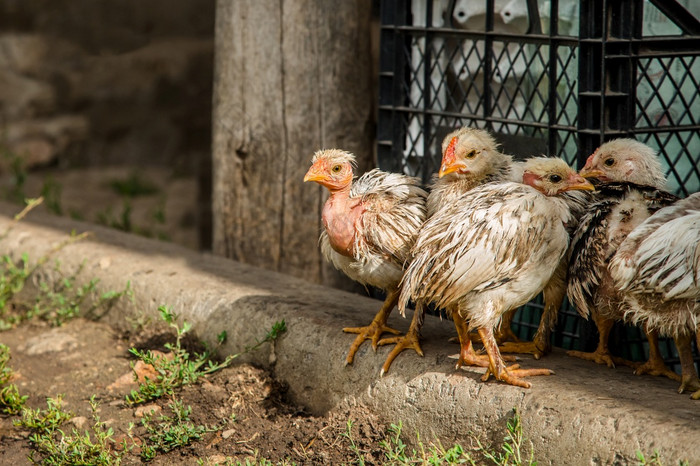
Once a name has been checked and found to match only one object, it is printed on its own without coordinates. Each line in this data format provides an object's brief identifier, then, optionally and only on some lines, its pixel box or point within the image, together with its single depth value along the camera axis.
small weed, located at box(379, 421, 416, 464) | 3.21
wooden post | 4.73
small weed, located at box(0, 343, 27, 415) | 3.97
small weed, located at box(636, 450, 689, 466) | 2.62
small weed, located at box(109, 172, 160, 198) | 8.44
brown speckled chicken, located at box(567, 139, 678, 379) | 3.22
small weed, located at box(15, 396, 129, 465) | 3.46
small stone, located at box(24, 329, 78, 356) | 4.69
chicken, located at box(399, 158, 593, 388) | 3.18
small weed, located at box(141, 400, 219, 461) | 3.60
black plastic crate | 3.54
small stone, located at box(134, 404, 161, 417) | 3.88
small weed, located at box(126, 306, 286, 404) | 3.95
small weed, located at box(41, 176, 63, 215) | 6.80
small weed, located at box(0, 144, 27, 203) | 7.24
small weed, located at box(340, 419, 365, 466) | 3.32
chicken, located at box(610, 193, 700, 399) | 2.92
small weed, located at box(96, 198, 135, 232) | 6.67
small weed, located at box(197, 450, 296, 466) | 3.33
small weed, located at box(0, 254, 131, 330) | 4.98
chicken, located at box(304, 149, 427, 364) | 3.57
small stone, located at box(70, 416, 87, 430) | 3.83
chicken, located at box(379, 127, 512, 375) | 3.52
